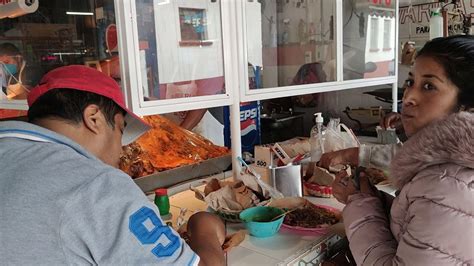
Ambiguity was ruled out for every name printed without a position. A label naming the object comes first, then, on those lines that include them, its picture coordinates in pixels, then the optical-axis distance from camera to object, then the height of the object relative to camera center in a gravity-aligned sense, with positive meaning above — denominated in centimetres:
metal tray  181 -55
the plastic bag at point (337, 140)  183 -40
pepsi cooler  333 -56
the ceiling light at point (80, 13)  189 +30
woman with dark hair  78 -28
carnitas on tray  188 -47
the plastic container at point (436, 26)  263 +19
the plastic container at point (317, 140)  180 -39
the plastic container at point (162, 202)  143 -51
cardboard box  171 -43
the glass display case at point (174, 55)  127 +4
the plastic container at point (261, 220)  118 -51
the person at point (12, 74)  174 +0
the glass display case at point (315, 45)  175 +8
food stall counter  107 -55
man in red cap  62 -21
